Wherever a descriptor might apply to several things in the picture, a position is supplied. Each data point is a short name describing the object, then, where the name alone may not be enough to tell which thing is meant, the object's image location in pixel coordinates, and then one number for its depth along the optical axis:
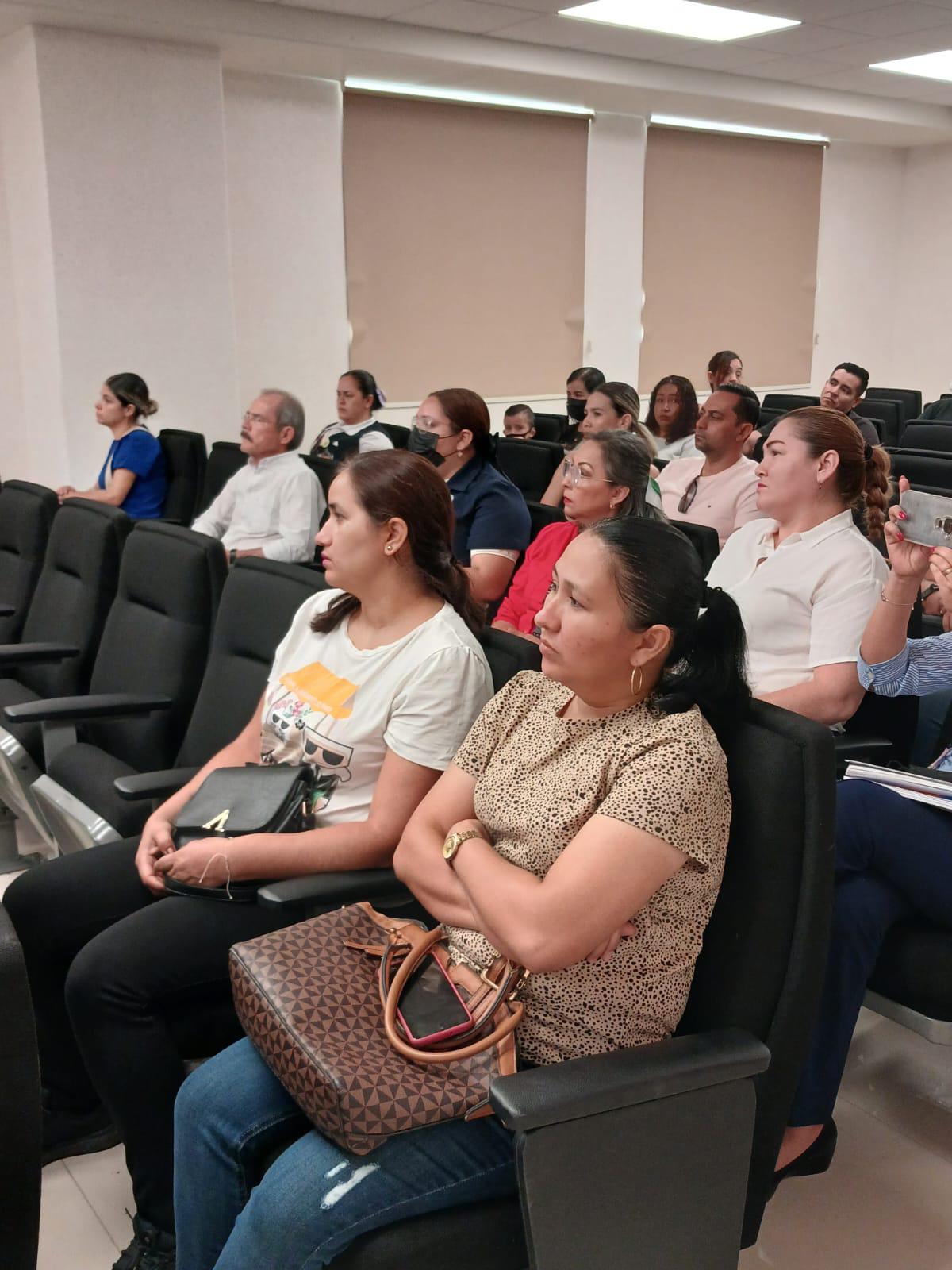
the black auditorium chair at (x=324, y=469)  4.05
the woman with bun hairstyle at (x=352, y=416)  4.80
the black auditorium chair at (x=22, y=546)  3.26
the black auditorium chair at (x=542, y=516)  3.11
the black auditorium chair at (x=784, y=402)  6.83
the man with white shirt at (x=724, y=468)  3.58
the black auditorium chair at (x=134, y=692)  2.31
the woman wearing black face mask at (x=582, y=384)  5.97
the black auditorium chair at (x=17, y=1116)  0.87
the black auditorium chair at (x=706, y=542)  2.65
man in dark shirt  5.52
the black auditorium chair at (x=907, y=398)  7.14
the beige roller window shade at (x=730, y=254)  8.54
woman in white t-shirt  1.59
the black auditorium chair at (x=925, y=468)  3.43
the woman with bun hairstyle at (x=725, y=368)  6.55
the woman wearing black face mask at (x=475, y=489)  3.02
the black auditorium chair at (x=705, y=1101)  1.09
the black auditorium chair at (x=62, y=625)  2.64
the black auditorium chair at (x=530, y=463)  4.51
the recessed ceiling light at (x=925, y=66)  7.07
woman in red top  2.57
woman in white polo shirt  2.10
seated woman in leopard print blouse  1.18
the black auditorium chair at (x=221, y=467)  4.68
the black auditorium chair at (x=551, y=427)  6.16
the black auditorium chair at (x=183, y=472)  4.80
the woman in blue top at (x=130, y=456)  4.79
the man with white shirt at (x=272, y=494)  3.93
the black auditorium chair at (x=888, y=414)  6.51
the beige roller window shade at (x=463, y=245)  7.01
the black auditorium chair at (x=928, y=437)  4.54
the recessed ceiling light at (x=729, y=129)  8.26
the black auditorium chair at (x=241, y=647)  2.13
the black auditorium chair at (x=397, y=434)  4.90
